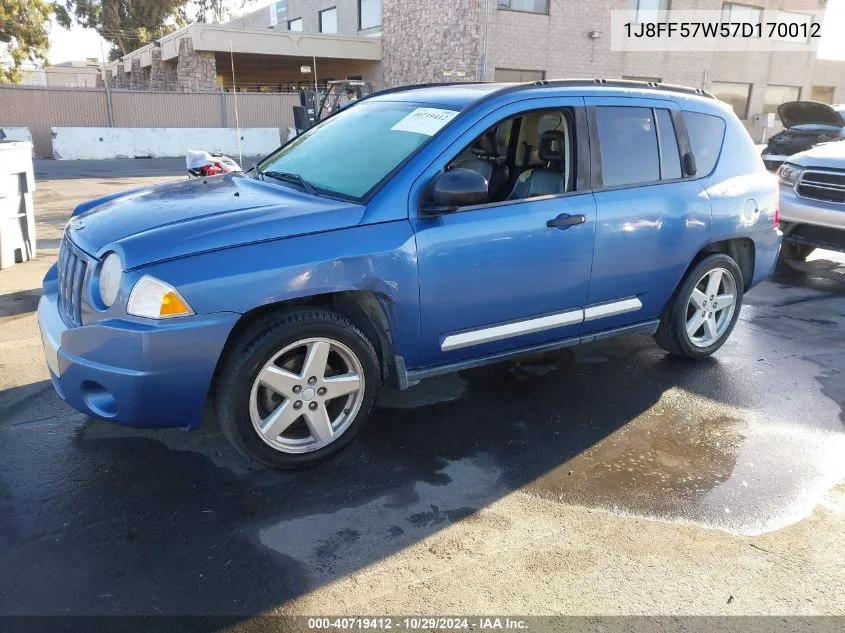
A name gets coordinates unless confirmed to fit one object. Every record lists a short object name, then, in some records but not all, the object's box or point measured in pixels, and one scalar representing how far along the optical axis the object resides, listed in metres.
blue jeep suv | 3.06
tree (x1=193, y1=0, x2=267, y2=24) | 54.75
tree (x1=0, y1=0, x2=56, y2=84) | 30.28
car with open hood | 11.49
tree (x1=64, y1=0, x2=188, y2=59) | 41.81
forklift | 11.64
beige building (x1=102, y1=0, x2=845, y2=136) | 23.59
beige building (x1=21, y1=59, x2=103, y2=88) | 43.45
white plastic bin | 6.94
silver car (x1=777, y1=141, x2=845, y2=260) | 7.33
